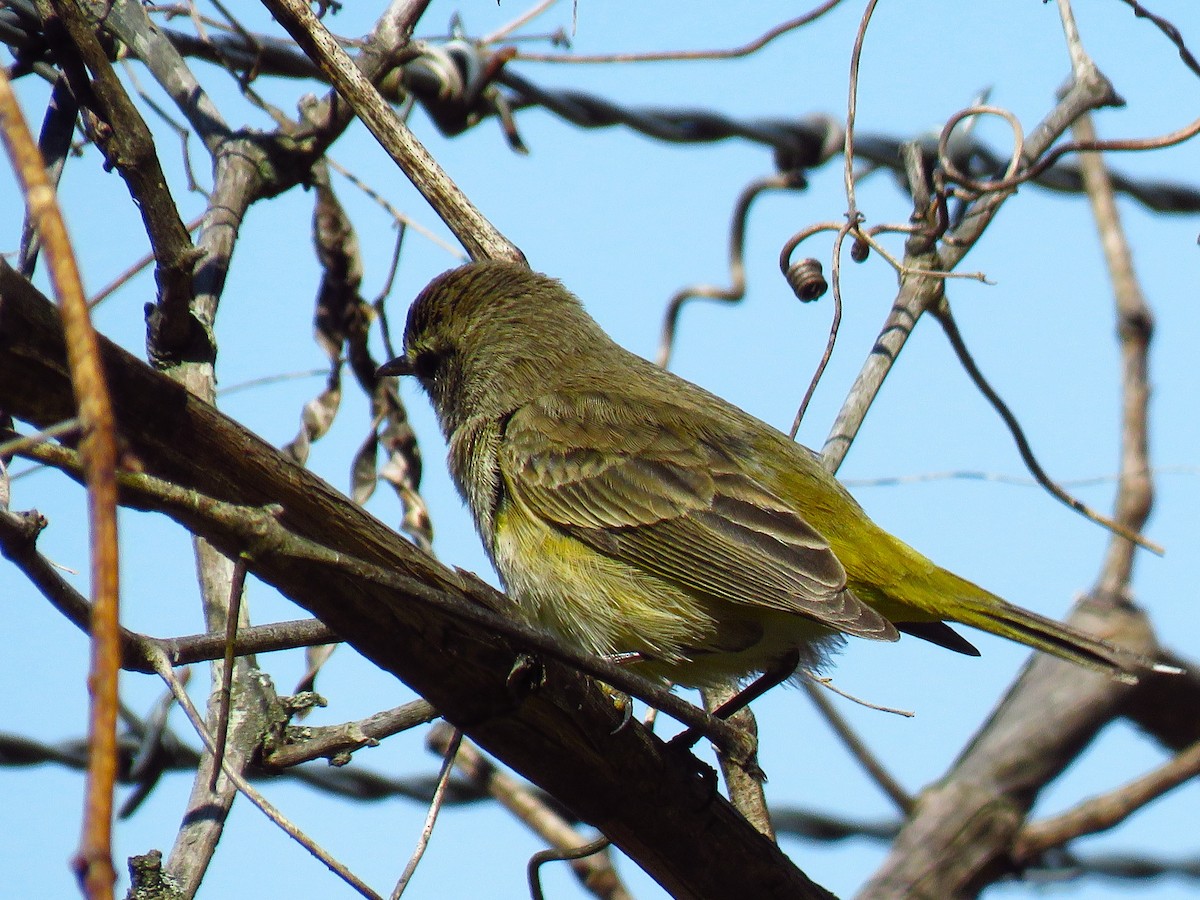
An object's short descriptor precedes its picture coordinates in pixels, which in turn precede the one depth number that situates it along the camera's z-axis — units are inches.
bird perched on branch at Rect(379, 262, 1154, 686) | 333.1
